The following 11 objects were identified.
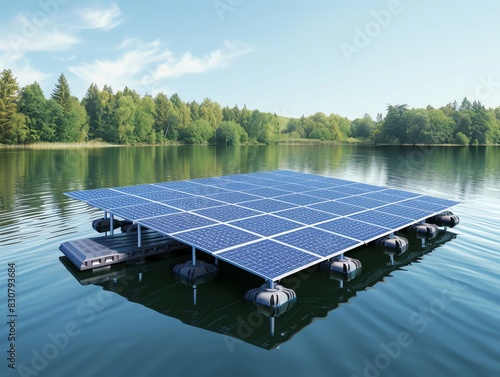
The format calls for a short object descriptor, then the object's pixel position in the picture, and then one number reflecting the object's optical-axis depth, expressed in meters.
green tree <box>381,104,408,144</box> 187.25
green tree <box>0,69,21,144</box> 113.44
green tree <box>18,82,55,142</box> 121.12
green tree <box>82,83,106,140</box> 154.75
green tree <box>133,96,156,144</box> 161.25
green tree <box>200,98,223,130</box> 198.09
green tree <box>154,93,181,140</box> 179.12
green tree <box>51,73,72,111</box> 139.75
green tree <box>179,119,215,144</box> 177.38
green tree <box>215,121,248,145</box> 185.12
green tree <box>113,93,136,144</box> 151.38
